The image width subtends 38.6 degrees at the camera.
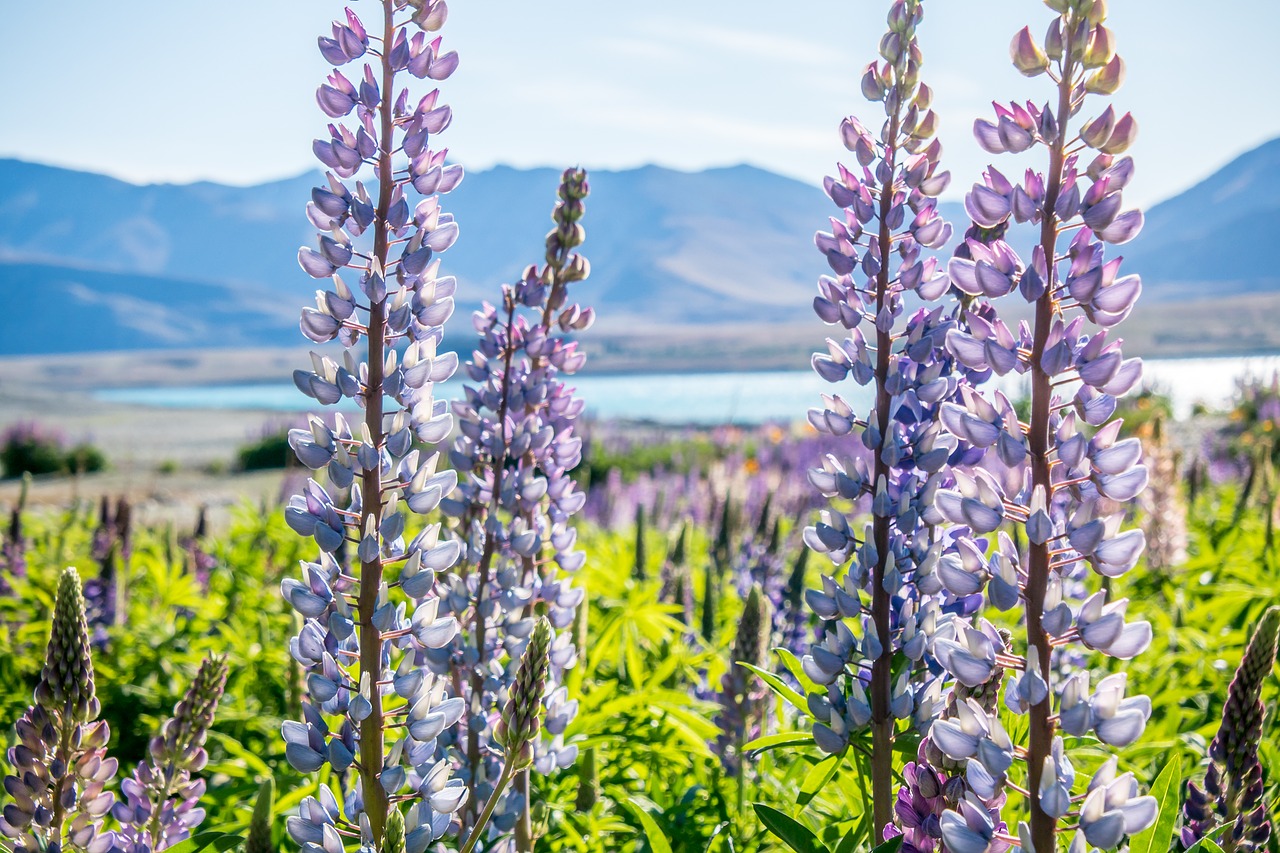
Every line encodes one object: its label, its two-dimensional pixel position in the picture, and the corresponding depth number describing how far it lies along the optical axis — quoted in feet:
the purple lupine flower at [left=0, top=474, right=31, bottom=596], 4.64
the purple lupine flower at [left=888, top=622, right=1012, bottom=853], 1.93
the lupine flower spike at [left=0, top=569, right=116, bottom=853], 2.17
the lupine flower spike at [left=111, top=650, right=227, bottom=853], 2.45
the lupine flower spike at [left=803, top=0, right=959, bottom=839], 2.25
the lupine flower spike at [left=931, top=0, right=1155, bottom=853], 1.94
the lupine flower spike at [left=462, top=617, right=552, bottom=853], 2.16
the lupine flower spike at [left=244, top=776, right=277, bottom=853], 2.35
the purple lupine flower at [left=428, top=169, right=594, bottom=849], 2.67
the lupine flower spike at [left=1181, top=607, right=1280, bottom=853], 2.26
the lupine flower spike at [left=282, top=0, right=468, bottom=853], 2.16
